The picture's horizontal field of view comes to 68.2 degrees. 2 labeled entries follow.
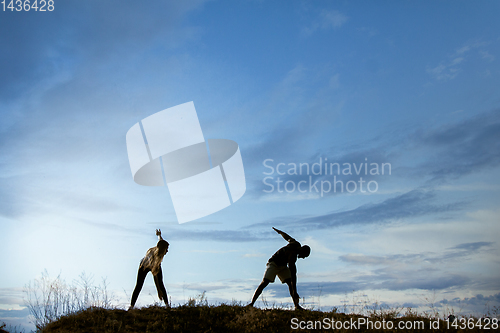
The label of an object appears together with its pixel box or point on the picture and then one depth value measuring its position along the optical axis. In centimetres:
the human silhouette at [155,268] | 1195
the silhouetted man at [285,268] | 1164
